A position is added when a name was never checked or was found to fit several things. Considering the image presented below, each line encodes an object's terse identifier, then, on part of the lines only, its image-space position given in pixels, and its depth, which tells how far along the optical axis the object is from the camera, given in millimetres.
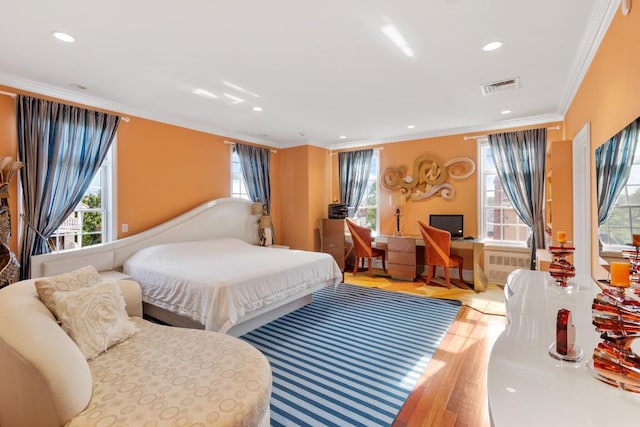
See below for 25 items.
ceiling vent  3039
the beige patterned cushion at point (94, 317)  1646
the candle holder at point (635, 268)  1132
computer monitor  4926
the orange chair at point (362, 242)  5207
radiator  4469
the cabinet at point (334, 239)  5625
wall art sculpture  5016
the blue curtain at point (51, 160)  2926
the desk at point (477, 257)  4402
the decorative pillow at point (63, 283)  1719
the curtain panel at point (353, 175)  5883
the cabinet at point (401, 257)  4969
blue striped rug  1922
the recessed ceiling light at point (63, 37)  2174
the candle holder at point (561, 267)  1850
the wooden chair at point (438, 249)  4449
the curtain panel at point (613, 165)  1566
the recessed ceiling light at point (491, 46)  2332
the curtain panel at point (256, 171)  5207
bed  2600
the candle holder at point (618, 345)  856
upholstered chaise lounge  1186
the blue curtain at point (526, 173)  4277
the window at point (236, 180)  5105
